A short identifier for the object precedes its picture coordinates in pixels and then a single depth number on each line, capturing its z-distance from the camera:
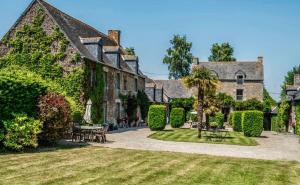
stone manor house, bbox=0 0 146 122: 27.44
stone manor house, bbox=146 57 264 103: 54.88
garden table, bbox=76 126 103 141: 20.50
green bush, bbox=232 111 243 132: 37.69
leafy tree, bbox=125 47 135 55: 65.89
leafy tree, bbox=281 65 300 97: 83.81
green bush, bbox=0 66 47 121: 15.71
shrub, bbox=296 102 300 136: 30.38
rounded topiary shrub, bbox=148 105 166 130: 32.06
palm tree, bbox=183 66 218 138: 26.64
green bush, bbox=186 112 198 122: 50.44
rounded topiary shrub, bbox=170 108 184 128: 38.61
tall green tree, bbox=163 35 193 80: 73.19
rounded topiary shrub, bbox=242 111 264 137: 29.08
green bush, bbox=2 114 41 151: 15.30
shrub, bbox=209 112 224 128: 41.73
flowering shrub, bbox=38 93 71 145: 16.97
